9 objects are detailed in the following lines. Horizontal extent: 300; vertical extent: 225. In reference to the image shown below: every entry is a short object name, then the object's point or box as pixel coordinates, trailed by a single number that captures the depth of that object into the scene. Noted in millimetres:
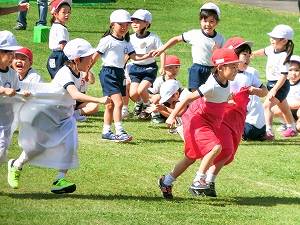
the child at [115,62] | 14186
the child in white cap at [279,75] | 15078
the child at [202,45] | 14812
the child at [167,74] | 15984
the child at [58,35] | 16141
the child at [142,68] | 16328
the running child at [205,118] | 10445
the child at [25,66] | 13422
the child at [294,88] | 16031
